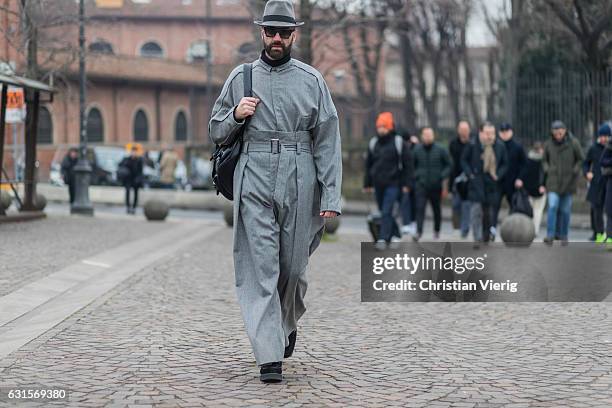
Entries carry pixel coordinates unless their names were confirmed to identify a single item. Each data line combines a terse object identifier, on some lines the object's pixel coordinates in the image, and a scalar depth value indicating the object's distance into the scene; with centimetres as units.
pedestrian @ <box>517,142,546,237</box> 1764
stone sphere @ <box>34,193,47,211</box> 2405
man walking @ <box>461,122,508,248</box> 1717
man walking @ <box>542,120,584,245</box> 1738
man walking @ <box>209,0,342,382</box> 673
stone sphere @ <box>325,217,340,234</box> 1986
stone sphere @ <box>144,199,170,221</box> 2509
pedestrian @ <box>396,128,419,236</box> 1859
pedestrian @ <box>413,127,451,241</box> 1845
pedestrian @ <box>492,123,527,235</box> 1733
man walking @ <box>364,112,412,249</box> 1605
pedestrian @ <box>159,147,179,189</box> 3650
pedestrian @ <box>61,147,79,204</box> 2897
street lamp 2673
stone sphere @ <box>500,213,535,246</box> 1681
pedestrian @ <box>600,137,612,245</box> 1542
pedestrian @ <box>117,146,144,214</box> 2917
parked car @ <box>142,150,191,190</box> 4238
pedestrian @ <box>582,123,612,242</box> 1705
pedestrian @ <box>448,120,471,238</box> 1811
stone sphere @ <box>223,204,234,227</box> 2291
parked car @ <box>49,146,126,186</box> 4294
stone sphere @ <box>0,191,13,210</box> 2117
